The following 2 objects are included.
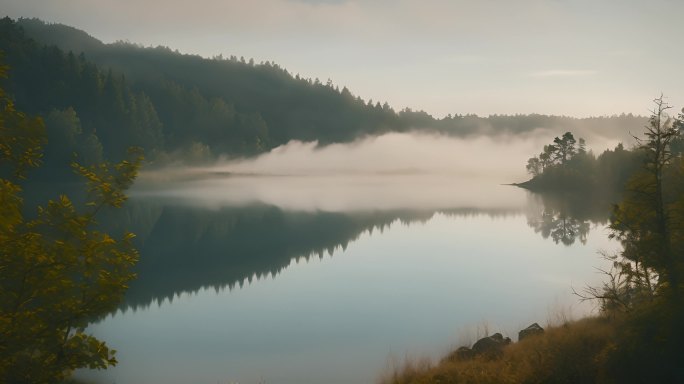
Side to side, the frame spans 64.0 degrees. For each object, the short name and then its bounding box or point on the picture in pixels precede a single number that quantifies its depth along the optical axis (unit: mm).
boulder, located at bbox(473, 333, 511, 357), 23956
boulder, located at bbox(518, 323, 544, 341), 27894
